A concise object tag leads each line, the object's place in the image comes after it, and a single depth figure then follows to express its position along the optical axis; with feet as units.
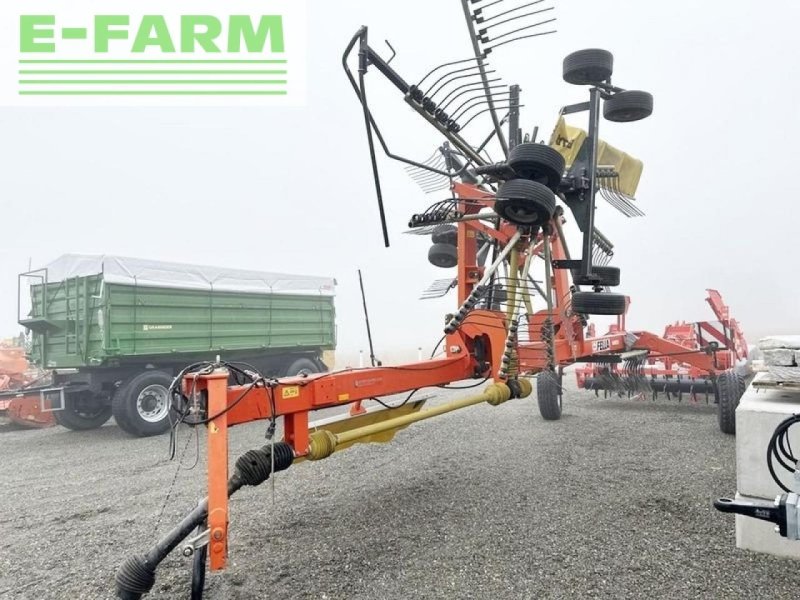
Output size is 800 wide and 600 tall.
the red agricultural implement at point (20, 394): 26.73
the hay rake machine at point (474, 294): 8.52
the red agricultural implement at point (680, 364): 23.84
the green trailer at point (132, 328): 26.55
